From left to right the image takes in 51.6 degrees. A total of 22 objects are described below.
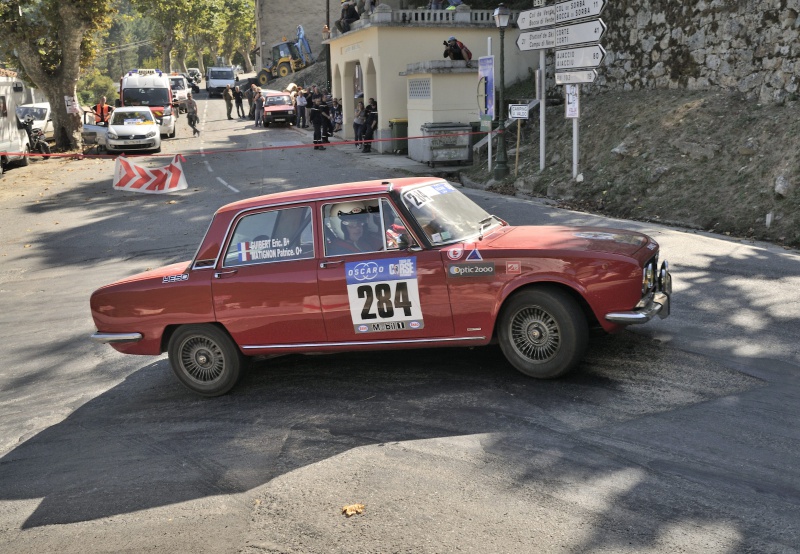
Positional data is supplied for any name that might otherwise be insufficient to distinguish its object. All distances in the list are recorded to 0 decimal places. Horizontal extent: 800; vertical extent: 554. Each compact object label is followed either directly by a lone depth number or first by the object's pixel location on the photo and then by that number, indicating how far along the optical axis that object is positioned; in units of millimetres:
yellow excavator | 62188
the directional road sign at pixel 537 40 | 18266
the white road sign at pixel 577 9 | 16688
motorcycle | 31591
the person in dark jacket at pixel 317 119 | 29602
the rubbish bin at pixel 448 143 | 24219
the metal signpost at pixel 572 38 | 16859
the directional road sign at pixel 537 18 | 18047
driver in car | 6922
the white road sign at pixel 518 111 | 18984
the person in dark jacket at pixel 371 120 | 30562
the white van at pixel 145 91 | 37469
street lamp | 20094
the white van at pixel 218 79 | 63250
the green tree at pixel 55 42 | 30453
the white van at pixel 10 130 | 26014
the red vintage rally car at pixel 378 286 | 6453
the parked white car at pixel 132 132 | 29328
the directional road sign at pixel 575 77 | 16956
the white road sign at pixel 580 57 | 16809
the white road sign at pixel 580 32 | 16797
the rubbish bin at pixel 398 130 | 28844
